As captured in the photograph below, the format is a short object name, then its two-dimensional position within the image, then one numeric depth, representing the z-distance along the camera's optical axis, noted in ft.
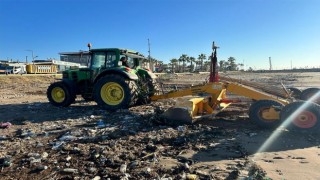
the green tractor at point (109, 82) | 23.23
